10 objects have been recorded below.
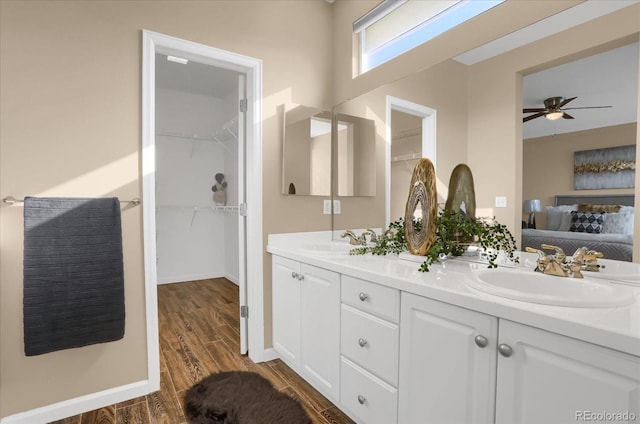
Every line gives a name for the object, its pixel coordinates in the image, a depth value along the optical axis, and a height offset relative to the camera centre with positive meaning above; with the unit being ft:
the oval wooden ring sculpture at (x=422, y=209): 5.58 -0.04
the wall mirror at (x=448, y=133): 4.24 +1.23
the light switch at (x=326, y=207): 8.75 -0.01
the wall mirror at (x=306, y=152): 8.07 +1.36
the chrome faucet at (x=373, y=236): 7.25 -0.66
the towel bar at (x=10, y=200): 5.30 +0.09
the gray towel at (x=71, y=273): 5.42 -1.15
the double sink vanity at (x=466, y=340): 2.78 -1.44
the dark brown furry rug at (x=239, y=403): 3.88 -2.45
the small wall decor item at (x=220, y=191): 15.66 +0.72
